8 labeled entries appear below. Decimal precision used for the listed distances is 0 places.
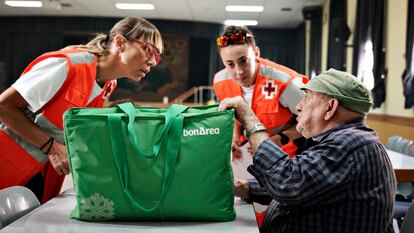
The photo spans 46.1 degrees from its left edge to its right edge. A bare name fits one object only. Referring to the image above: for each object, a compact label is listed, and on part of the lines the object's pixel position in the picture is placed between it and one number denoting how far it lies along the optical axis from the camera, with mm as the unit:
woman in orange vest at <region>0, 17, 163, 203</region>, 1598
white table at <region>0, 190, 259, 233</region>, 1149
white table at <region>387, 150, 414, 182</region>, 2322
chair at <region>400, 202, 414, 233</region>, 1332
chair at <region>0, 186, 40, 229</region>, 1322
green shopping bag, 1194
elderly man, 1188
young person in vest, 2135
